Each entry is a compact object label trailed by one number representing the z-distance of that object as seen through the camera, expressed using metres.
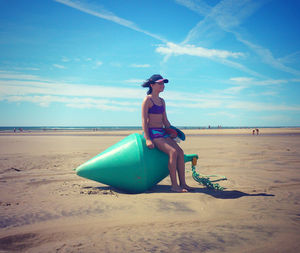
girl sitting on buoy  4.28
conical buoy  4.02
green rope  4.45
